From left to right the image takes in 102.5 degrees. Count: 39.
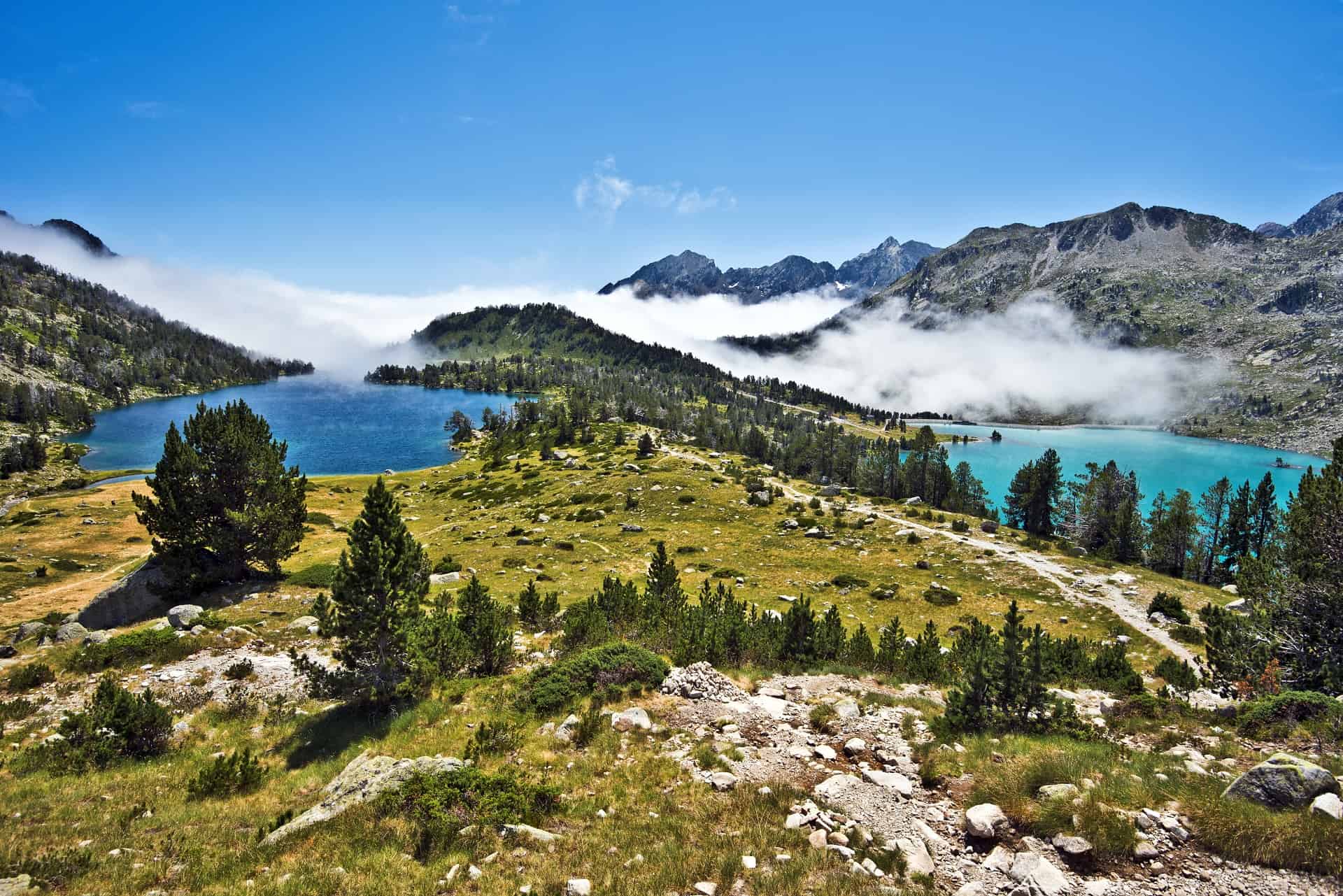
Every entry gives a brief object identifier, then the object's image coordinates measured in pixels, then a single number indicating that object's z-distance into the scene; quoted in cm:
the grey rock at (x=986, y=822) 1092
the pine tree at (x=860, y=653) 2608
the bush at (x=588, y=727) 1619
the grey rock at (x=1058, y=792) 1123
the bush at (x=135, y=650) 2406
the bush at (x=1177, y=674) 2355
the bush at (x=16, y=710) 1930
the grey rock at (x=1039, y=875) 915
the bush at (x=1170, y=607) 4281
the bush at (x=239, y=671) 2312
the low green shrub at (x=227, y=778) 1416
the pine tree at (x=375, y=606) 1816
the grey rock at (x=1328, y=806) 930
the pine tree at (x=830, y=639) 2625
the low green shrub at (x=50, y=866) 967
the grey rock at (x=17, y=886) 909
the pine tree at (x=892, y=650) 2570
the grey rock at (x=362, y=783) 1212
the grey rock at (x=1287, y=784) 984
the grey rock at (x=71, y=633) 2884
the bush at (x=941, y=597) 4969
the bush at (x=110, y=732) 1574
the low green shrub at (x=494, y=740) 1552
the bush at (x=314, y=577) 3862
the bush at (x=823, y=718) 1709
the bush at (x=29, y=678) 2188
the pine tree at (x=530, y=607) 2977
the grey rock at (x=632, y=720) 1684
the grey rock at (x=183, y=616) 2855
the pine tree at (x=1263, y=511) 8881
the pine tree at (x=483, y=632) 2259
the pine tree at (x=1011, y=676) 1576
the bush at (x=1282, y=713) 1488
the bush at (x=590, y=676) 1866
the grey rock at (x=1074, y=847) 974
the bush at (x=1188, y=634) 3888
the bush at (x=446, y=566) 4997
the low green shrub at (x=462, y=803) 1146
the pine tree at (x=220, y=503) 3538
